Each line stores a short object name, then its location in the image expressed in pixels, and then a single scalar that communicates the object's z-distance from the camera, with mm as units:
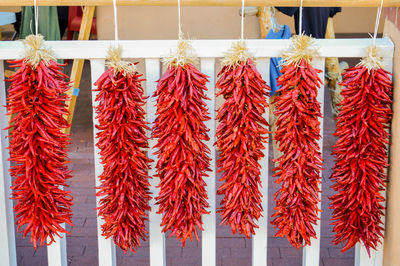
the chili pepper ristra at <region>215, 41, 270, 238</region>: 2004
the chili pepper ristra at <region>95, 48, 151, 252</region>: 2010
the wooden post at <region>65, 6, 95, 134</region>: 4168
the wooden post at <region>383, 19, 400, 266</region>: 2129
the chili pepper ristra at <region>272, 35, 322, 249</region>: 2018
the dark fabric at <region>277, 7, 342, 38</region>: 4418
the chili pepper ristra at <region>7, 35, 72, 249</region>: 2025
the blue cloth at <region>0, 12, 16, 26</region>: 4882
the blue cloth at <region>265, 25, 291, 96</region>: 3869
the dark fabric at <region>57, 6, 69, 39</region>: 7395
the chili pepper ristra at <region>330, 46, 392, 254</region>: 2066
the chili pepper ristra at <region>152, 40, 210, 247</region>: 2000
